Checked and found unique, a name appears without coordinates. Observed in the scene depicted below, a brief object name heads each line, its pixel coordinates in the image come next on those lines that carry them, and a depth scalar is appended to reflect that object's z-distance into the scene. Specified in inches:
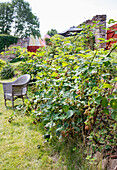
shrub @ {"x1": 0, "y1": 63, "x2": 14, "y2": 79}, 328.3
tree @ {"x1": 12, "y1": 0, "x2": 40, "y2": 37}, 1012.5
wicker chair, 137.4
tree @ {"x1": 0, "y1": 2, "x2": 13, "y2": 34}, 977.5
